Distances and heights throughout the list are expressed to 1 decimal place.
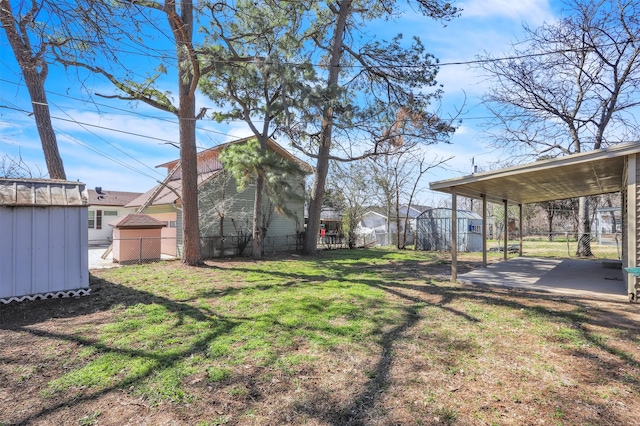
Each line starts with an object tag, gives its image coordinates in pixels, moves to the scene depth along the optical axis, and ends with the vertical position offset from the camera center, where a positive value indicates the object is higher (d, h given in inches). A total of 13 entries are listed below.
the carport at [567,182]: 231.5 +38.6
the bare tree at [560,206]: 1117.1 +40.5
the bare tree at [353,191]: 773.9 +67.6
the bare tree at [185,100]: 346.0 +137.4
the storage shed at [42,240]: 215.5 -14.0
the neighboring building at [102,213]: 822.5 +15.9
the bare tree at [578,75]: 463.8 +230.9
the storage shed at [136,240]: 444.1 -28.0
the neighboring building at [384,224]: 916.8 -20.9
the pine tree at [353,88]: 398.9 +193.3
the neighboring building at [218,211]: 528.1 +13.4
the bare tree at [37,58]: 144.3 +93.7
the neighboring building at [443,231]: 761.0 -29.6
